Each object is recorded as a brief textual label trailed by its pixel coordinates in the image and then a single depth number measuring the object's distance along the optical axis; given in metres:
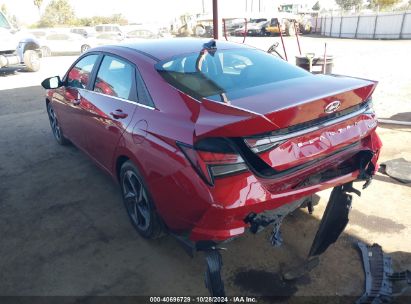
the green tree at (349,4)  50.09
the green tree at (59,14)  48.03
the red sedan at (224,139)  2.15
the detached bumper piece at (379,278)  2.42
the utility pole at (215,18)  8.57
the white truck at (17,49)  12.84
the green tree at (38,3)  51.69
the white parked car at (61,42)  20.86
